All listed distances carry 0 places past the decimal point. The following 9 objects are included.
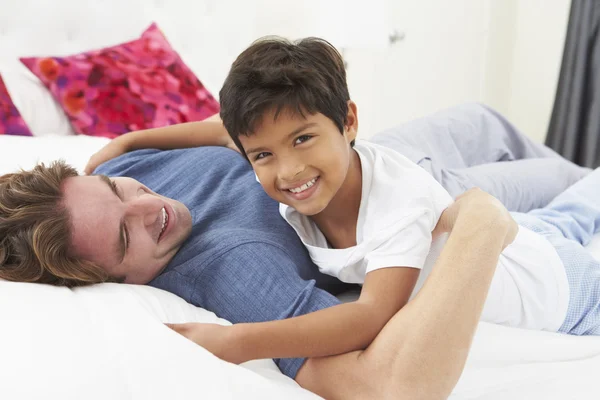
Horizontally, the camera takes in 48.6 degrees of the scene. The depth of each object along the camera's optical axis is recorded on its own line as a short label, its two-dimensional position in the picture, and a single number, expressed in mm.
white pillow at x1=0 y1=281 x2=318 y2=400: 806
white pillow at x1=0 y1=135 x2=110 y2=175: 1740
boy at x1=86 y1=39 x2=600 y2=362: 996
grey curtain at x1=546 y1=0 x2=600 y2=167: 3697
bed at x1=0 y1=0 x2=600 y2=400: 819
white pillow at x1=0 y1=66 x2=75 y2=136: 2232
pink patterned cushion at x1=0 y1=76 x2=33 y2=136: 2107
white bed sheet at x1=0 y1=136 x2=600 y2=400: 1048
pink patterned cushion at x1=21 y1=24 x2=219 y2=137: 2256
